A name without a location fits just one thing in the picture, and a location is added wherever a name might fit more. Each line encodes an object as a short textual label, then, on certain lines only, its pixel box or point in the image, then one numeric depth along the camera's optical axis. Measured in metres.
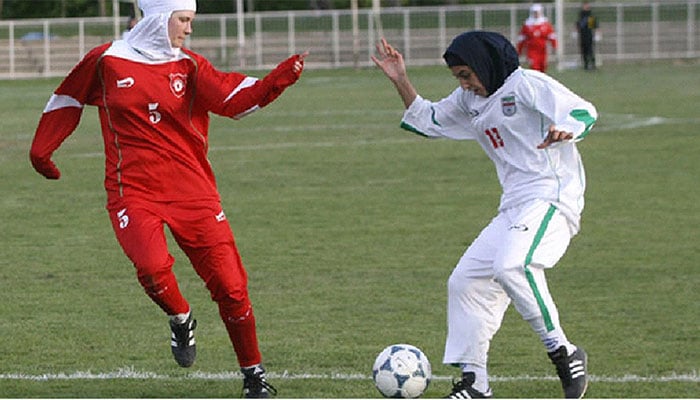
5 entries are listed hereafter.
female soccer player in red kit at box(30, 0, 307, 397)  15.27
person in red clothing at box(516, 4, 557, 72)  79.56
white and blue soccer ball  14.62
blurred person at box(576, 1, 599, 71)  95.31
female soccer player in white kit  14.43
